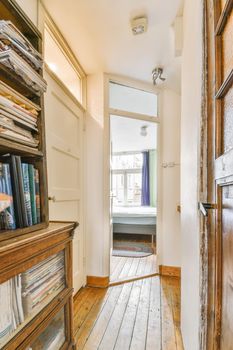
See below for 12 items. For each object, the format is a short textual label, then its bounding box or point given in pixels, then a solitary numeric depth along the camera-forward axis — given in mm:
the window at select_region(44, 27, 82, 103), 1748
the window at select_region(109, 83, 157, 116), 2641
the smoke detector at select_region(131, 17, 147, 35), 1682
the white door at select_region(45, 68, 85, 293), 1734
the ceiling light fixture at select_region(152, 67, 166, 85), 2381
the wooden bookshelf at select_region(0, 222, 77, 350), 762
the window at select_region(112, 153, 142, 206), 6023
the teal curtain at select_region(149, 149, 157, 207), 5723
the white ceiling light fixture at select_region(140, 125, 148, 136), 3988
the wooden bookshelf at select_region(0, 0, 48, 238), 920
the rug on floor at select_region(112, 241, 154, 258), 3562
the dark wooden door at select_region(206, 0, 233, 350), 543
